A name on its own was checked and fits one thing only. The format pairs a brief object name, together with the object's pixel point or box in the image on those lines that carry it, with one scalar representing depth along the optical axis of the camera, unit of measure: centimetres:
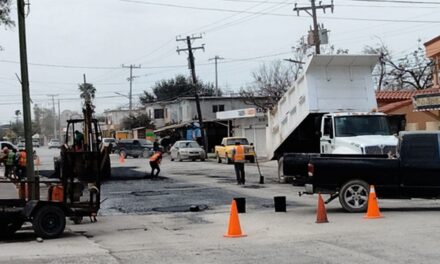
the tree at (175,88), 10331
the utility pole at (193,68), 5378
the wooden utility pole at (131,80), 10412
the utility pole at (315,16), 4153
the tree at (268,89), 5977
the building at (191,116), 6334
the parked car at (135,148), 5750
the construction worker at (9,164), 2983
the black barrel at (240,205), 1517
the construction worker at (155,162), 2816
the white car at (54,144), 10276
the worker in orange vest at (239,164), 2384
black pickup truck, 1437
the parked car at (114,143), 6193
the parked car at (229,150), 4153
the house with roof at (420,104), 2952
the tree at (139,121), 8938
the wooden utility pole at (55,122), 12262
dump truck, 1941
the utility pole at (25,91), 1570
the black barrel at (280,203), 1524
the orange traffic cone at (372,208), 1330
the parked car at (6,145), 3692
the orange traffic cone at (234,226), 1140
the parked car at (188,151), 4694
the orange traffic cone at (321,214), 1287
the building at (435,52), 3347
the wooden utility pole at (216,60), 9576
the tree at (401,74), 5394
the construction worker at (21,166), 2959
